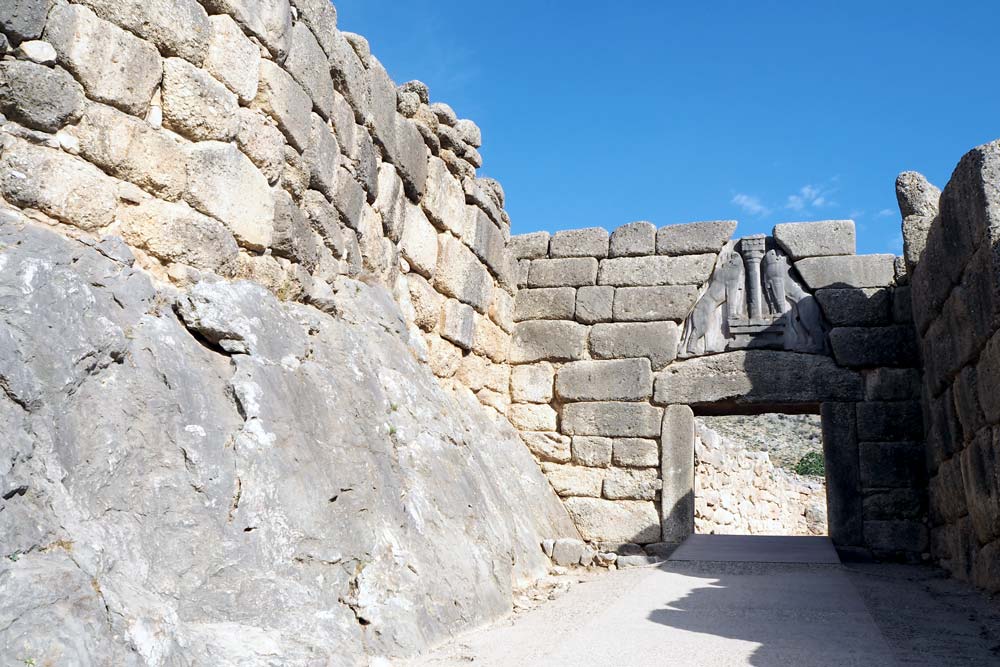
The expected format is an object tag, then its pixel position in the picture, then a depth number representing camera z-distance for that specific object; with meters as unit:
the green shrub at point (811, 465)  20.25
